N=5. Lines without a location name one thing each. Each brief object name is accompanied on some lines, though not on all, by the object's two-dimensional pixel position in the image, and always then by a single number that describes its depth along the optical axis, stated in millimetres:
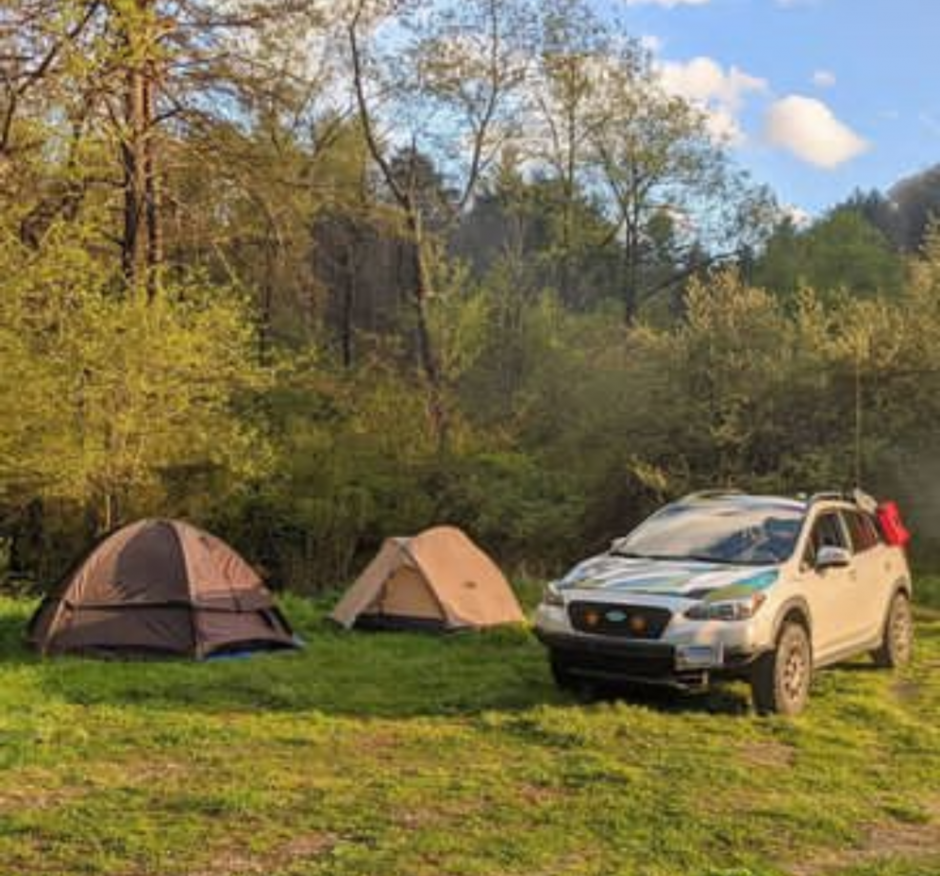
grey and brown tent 10547
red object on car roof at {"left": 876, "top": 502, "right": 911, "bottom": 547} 10766
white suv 8148
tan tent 12328
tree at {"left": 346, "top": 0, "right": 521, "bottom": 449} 26016
